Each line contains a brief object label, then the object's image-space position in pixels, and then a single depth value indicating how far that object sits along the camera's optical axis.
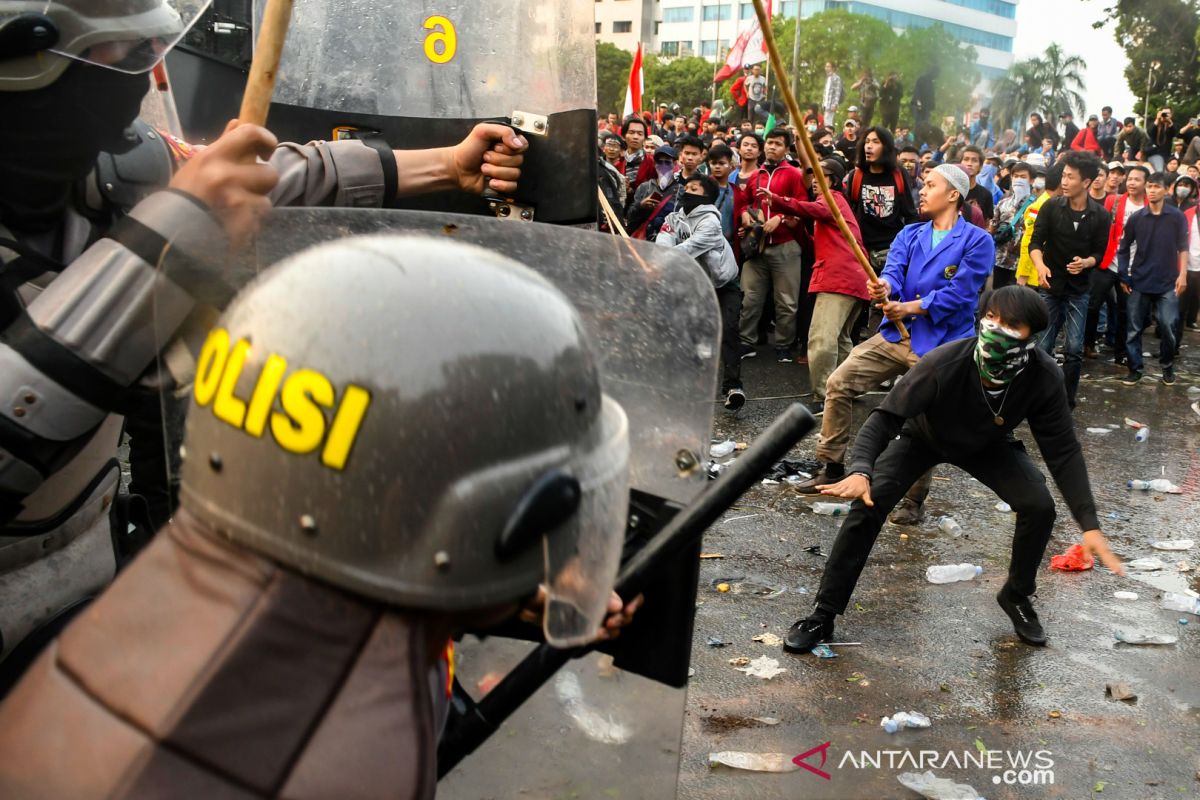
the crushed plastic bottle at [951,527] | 6.13
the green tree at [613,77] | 51.47
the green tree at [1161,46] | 26.98
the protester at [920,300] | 6.42
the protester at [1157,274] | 10.27
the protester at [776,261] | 9.70
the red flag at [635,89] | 11.55
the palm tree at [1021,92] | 67.31
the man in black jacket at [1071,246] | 9.22
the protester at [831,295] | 8.16
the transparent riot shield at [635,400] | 1.50
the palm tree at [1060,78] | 66.88
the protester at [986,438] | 4.73
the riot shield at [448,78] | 2.82
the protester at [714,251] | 8.29
